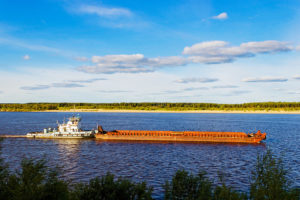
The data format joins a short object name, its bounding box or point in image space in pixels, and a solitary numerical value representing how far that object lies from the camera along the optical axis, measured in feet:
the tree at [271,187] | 76.57
